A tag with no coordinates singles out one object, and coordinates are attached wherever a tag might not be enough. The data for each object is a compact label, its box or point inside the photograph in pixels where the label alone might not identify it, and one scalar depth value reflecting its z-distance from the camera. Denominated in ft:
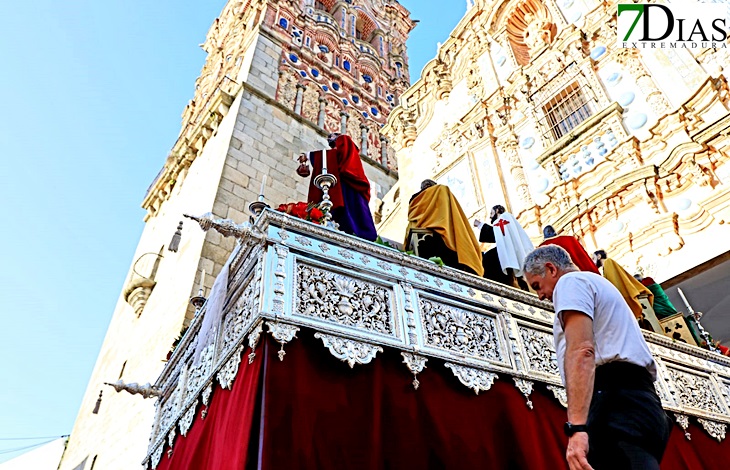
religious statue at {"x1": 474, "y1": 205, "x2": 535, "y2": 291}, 18.37
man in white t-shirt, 6.49
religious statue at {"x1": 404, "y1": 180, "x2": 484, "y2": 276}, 16.76
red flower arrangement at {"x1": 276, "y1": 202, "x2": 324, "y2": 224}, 14.40
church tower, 30.17
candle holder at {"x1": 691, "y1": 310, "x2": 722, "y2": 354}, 20.18
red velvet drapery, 9.89
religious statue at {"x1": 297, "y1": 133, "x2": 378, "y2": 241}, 16.30
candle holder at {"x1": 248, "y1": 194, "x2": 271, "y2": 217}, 14.25
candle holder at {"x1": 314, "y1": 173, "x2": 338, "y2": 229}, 14.20
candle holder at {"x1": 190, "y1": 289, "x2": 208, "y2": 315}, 19.10
